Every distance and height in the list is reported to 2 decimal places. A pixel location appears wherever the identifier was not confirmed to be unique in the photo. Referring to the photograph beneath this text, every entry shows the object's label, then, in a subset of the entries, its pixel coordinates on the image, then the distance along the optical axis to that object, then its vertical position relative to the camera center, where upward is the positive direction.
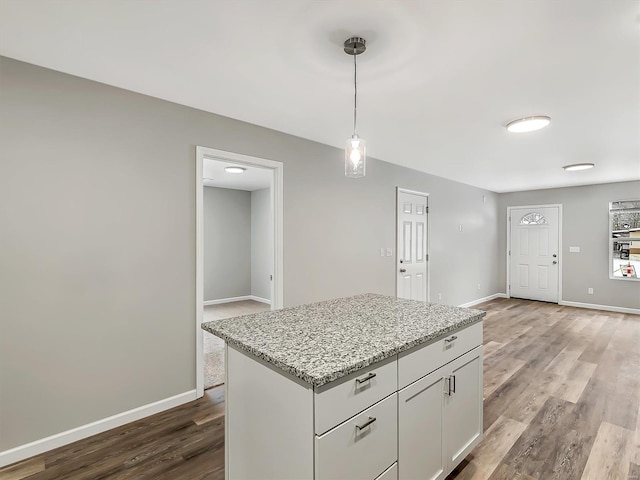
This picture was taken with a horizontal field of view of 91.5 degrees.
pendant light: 1.92 +0.52
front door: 6.61 -0.31
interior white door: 4.66 -0.10
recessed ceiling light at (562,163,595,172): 4.46 +1.06
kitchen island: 1.15 -0.68
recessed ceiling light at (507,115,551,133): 2.78 +1.06
